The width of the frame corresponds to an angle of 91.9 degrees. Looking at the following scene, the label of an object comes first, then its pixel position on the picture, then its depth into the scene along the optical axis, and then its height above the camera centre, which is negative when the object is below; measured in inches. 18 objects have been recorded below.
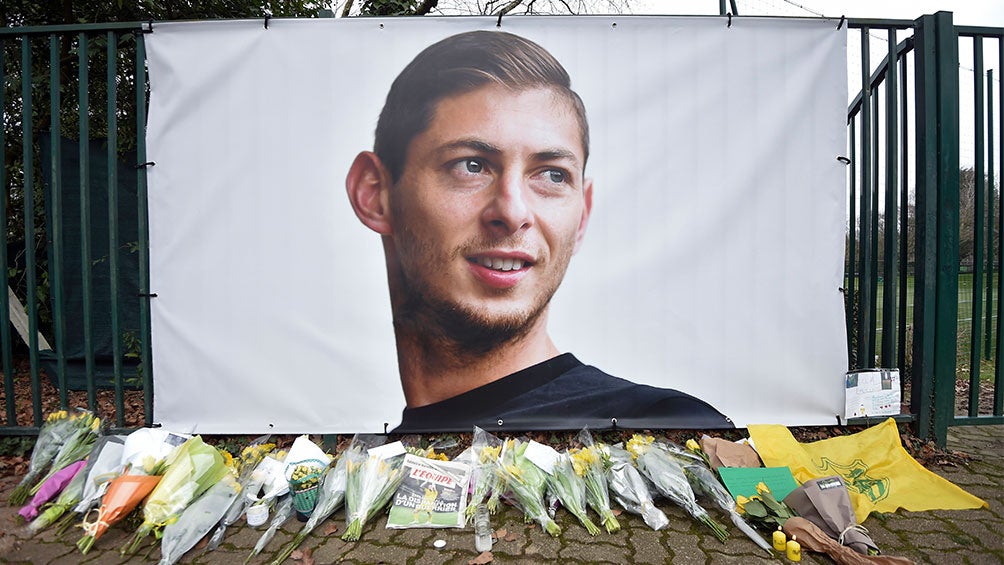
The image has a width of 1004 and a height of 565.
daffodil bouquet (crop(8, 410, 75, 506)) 101.0 -38.1
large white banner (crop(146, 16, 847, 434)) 113.6 +16.0
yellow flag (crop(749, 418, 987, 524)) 95.5 -42.2
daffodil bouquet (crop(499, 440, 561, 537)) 90.4 -41.3
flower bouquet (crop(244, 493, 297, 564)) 83.5 -46.0
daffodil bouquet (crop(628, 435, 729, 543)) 89.7 -40.8
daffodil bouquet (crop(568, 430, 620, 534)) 90.9 -41.2
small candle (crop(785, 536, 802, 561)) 80.0 -46.1
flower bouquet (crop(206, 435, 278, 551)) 88.4 -41.9
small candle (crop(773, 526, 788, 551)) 82.5 -45.8
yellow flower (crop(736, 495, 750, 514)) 92.1 -44.2
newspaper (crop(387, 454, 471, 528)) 90.8 -43.6
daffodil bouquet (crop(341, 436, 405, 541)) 89.9 -41.2
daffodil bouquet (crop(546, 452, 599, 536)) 91.1 -42.5
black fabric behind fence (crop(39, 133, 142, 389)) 143.8 +4.2
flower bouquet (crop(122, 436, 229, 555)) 86.4 -39.7
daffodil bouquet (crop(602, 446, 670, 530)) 90.6 -43.2
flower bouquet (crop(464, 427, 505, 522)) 93.6 -40.8
